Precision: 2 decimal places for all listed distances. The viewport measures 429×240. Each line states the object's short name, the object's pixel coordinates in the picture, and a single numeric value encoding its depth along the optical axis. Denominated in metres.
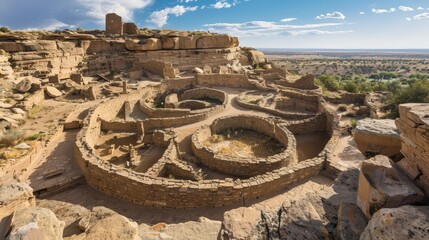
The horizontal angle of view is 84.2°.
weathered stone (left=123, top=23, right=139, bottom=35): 41.00
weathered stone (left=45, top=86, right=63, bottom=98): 20.98
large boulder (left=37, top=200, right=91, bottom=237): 5.36
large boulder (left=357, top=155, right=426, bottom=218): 3.39
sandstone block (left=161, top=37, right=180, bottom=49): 36.75
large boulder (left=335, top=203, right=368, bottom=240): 3.38
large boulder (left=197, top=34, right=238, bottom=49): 38.97
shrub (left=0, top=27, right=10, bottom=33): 29.31
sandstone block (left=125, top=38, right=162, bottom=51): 34.38
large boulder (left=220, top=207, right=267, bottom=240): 3.92
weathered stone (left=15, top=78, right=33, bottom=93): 19.39
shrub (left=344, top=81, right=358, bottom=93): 29.30
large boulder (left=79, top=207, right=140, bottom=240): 4.09
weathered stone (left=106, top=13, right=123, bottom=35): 39.22
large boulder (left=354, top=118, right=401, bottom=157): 5.15
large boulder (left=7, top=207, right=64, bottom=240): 3.36
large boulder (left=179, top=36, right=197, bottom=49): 37.69
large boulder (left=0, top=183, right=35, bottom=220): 4.77
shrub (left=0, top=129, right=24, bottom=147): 12.00
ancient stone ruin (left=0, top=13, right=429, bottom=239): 3.79
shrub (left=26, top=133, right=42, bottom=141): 12.91
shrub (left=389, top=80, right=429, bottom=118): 19.77
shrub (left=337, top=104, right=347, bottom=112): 19.61
